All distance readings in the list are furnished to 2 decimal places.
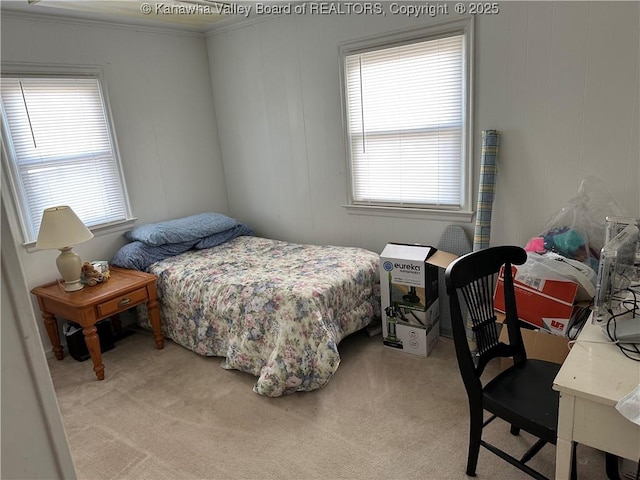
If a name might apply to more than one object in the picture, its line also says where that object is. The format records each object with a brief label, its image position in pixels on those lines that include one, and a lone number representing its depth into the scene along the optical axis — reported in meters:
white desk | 1.24
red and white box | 2.15
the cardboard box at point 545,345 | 2.27
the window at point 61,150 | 3.00
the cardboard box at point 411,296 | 2.88
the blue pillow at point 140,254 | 3.37
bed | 2.59
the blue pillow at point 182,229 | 3.49
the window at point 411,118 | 2.85
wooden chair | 1.66
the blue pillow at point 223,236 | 3.74
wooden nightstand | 2.83
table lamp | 2.81
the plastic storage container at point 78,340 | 3.16
